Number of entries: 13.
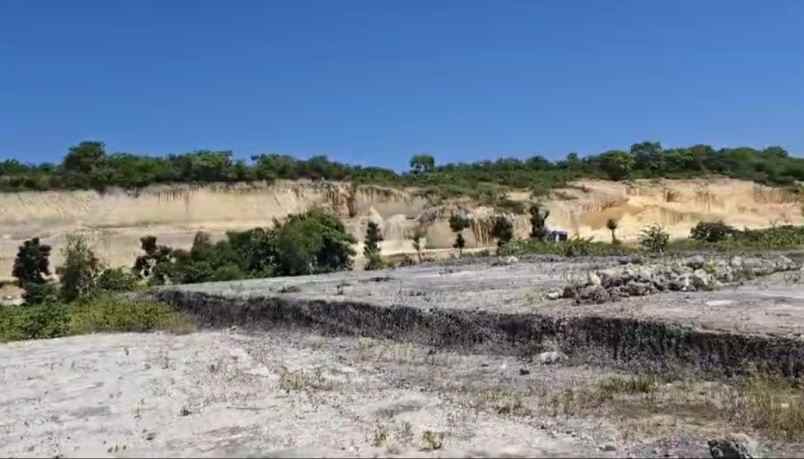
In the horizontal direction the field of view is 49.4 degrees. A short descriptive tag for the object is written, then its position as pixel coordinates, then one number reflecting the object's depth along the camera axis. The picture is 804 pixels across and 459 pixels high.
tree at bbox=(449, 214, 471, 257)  50.76
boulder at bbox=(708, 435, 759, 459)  6.42
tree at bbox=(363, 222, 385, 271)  33.68
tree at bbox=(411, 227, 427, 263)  47.02
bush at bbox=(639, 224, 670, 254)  29.89
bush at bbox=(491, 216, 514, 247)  47.31
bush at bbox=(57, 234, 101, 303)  27.78
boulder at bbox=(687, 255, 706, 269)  16.78
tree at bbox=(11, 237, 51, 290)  37.03
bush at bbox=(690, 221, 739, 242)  35.00
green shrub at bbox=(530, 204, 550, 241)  43.72
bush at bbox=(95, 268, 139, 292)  29.75
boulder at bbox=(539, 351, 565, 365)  12.02
